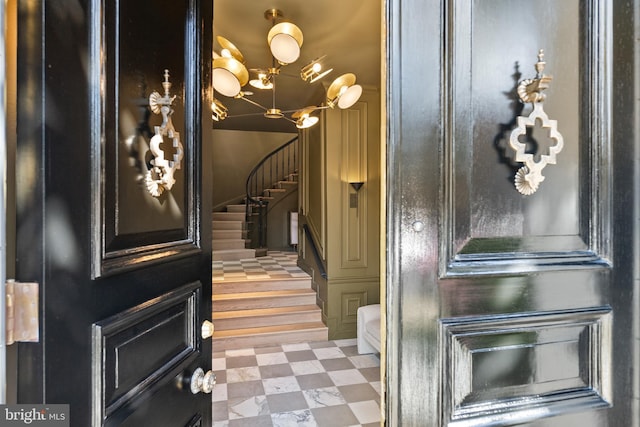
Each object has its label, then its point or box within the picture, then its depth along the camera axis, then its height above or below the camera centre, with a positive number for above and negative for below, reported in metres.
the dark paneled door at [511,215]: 0.88 -0.01
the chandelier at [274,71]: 2.10 +1.05
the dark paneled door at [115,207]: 0.58 +0.02
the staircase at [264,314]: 3.93 -1.28
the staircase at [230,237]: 6.50 -0.51
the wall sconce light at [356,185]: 4.18 +0.36
